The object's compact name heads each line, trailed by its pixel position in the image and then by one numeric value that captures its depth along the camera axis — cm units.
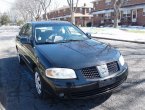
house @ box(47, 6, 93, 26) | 3311
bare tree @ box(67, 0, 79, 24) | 1808
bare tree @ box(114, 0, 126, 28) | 1655
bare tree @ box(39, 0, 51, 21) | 3005
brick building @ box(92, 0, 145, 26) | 1974
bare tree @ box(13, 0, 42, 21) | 3636
